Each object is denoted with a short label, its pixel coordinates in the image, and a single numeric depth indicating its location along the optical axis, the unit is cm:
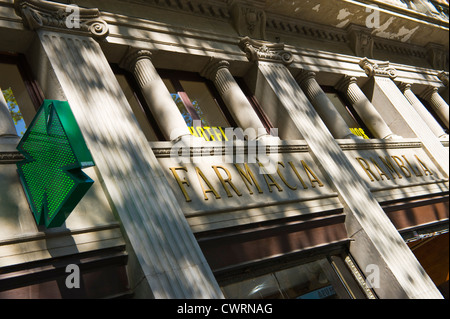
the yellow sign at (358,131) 1103
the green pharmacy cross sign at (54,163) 427
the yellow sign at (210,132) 819
